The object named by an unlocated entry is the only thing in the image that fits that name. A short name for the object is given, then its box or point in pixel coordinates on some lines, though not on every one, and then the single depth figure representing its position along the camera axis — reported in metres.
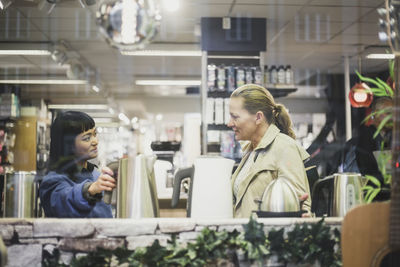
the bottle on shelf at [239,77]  5.75
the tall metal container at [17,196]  2.24
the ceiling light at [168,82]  10.98
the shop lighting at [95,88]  10.78
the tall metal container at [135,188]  1.88
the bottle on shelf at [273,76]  6.45
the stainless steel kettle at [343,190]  2.03
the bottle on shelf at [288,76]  6.46
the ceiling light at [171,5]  5.10
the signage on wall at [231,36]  5.97
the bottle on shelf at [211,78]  5.74
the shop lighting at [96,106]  13.14
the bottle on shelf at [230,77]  5.73
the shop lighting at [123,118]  14.38
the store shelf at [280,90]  6.40
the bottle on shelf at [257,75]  5.74
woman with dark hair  2.00
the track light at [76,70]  8.34
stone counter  1.87
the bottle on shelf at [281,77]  6.45
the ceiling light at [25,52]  7.50
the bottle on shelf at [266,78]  6.45
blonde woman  2.23
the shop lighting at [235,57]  5.99
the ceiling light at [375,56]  6.78
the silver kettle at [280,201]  1.93
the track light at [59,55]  7.23
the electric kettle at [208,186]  1.92
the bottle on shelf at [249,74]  5.77
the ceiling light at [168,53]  7.70
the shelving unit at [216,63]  5.78
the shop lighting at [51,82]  10.64
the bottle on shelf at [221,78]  5.71
